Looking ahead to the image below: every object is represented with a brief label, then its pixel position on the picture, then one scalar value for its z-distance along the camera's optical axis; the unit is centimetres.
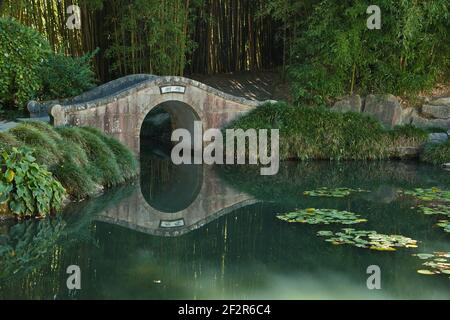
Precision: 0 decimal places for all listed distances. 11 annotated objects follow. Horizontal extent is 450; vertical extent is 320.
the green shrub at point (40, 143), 883
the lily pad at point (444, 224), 812
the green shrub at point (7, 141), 838
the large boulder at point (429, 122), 1439
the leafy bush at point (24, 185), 799
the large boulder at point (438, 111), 1455
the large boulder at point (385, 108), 1430
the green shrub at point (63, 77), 1288
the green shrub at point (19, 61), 1211
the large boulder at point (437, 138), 1350
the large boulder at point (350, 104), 1448
